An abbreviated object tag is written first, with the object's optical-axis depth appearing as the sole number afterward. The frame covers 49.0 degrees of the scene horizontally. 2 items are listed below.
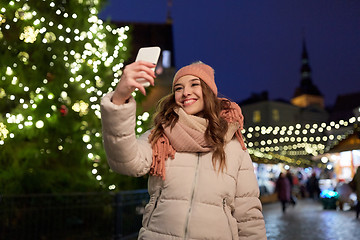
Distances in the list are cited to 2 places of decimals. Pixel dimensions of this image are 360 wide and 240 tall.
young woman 2.25
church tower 90.56
